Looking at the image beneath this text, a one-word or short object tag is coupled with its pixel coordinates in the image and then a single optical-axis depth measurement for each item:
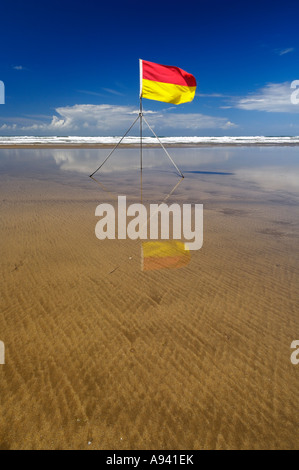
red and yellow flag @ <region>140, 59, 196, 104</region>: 8.91
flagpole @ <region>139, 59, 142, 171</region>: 8.66
